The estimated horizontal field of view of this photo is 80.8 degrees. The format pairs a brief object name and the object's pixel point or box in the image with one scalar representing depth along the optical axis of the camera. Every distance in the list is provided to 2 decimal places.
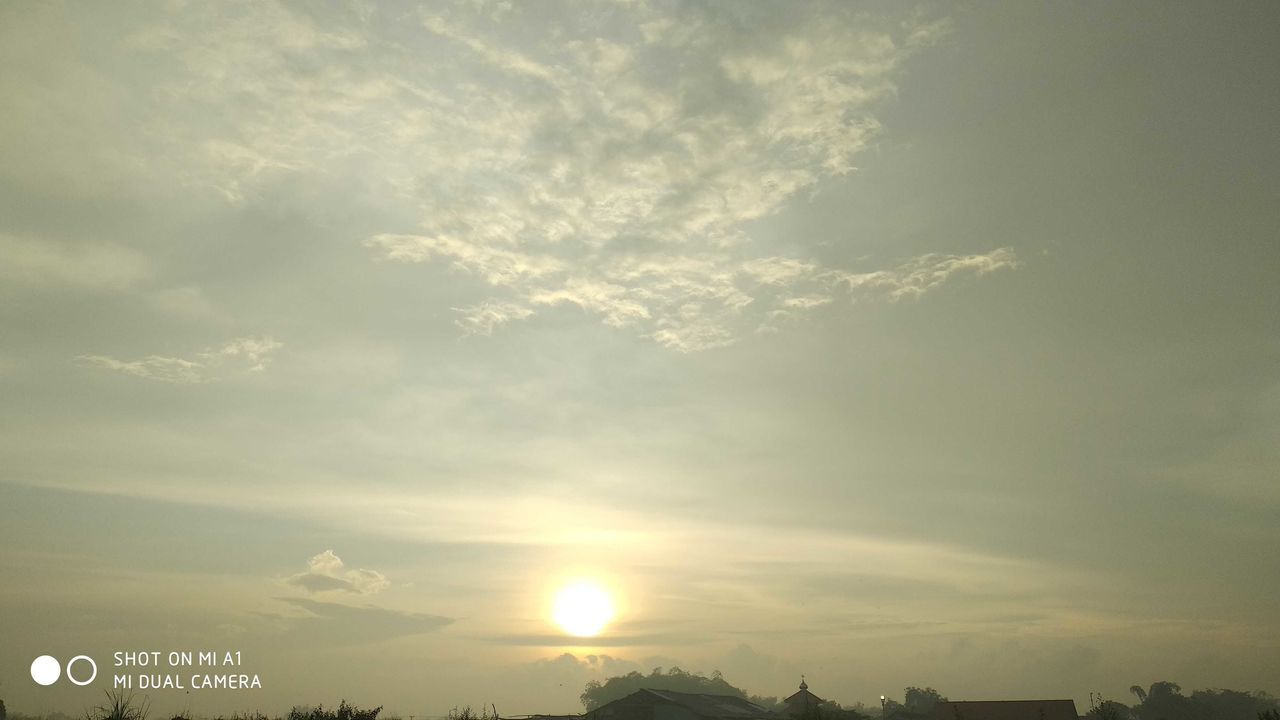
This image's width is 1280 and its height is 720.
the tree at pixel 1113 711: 79.22
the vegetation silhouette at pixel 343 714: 36.36
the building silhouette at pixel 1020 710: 99.25
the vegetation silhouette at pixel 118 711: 25.66
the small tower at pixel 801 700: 96.07
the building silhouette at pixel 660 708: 82.44
